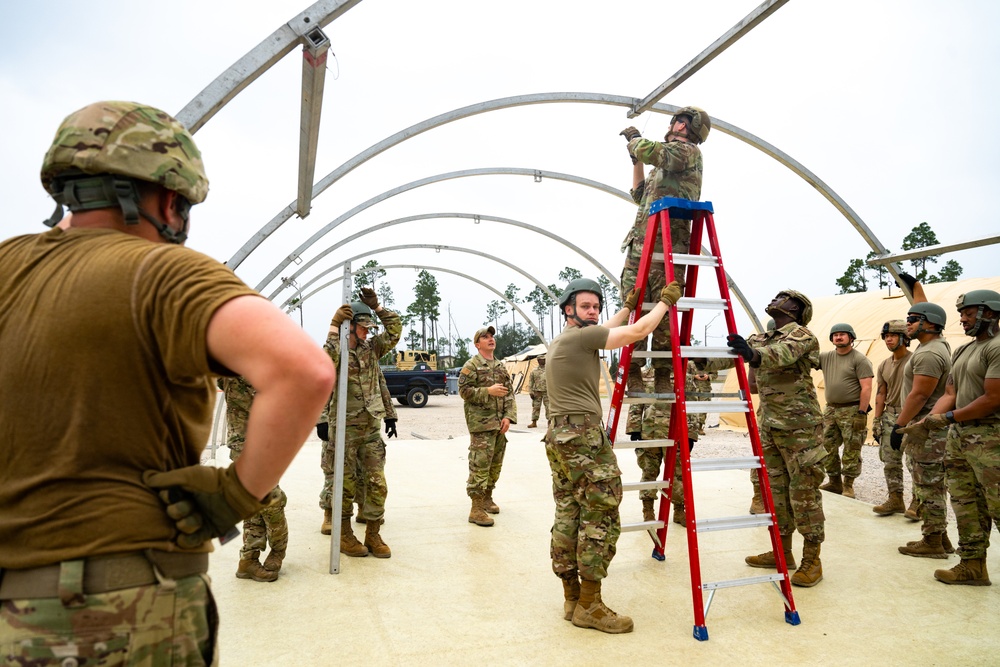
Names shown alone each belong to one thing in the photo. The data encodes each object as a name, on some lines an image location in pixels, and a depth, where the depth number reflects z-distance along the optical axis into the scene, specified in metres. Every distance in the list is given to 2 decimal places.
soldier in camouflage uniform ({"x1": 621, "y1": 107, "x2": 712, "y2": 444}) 4.55
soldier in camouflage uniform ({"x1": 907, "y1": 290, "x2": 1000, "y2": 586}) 4.52
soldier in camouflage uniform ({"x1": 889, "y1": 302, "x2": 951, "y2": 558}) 5.50
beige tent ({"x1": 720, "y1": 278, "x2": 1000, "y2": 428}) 11.49
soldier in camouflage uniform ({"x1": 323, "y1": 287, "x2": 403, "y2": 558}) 5.65
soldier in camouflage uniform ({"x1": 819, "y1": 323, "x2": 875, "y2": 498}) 7.24
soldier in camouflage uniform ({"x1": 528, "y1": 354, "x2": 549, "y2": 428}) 15.91
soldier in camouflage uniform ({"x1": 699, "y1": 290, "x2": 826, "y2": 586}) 4.80
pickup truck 25.20
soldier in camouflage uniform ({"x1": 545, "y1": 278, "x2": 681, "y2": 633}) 3.94
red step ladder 3.96
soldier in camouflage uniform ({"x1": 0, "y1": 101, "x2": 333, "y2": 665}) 1.23
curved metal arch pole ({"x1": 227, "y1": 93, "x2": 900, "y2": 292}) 5.71
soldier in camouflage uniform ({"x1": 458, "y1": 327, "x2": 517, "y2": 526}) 6.70
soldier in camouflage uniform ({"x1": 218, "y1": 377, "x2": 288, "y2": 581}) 5.01
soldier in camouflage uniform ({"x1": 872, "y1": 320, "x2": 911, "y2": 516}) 6.89
